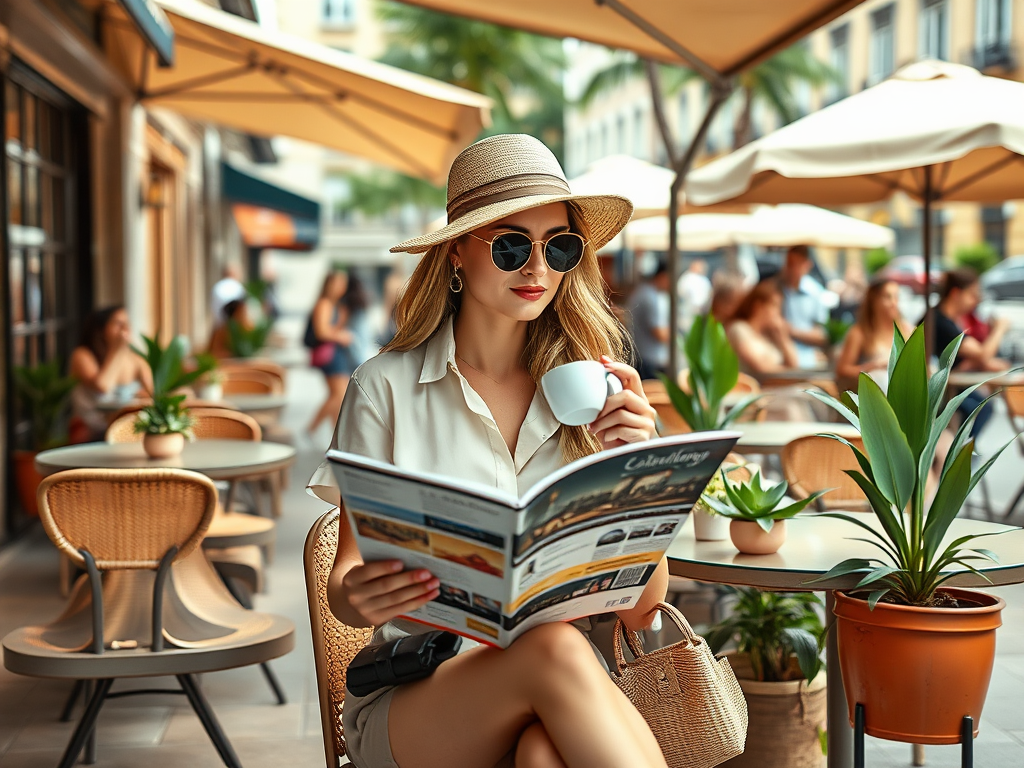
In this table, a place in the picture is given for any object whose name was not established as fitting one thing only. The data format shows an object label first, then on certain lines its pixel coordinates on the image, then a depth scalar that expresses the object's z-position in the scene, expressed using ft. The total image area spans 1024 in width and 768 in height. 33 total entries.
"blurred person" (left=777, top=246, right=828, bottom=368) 32.33
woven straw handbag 7.19
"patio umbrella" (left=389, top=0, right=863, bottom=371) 16.44
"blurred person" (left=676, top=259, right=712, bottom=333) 60.29
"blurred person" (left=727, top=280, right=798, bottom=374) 26.43
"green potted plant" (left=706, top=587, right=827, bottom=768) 10.12
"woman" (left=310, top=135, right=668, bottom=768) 6.33
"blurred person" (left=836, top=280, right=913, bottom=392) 23.03
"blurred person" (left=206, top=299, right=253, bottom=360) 36.99
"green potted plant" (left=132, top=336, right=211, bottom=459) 14.82
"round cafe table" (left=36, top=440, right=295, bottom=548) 14.26
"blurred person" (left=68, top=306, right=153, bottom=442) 21.59
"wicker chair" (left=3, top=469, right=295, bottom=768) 10.00
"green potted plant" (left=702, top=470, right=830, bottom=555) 8.73
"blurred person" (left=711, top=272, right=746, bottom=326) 32.36
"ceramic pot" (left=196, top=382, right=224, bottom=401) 21.65
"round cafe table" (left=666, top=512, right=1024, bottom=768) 8.04
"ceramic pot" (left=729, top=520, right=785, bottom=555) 8.77
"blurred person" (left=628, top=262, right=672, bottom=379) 32.71
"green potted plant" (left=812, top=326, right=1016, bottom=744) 7.47
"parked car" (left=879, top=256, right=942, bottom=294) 73.56
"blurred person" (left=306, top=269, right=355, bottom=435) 35.45
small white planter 9.41
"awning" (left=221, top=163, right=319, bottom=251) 73.10
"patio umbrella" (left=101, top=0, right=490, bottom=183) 23.61
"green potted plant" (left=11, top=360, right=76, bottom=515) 22.90
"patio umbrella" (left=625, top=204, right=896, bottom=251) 35.81
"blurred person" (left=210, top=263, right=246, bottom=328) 46.06
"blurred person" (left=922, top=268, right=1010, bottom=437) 26.84
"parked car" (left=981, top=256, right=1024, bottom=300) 61.16
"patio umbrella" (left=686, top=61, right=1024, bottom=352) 15.24
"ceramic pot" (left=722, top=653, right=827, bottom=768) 10.12
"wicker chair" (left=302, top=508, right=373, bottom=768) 7.69
